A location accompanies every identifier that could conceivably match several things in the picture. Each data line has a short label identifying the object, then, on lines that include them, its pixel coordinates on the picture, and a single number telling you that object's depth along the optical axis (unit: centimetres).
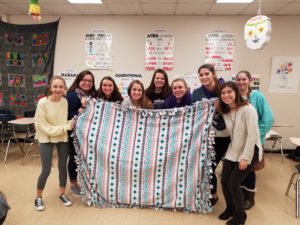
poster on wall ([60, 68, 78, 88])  472
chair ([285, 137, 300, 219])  242
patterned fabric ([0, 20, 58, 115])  462
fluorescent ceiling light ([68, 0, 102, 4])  376
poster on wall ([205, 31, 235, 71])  441
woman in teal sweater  238
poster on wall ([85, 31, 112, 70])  455
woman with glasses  259
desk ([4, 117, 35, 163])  372
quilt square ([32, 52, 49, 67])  469
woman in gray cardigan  202
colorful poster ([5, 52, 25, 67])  470
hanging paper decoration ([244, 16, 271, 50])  284
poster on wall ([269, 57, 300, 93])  443
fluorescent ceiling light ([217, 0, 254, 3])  365
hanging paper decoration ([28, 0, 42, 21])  264
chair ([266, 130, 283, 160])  373
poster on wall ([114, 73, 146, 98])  463
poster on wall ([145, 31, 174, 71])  446
